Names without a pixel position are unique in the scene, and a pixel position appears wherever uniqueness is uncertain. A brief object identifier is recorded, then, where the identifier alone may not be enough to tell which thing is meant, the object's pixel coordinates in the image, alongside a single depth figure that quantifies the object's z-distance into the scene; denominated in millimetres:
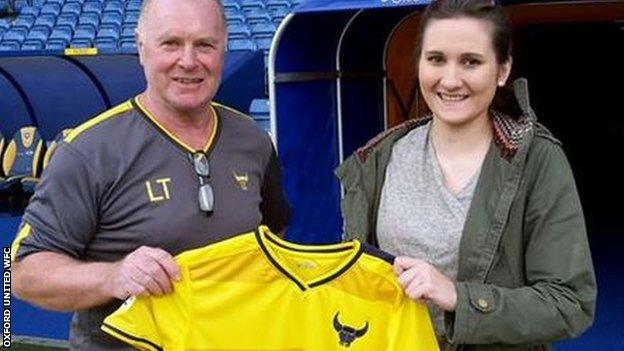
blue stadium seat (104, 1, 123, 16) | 14480
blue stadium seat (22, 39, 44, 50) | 13320
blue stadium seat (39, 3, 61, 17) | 15125
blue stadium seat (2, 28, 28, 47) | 13755
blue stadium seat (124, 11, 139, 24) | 13814
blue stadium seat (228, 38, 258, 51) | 11094
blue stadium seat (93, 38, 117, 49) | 12839
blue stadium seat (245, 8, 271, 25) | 12266
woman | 1981
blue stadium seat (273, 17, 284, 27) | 12106
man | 2180
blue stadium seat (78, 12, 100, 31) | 13984
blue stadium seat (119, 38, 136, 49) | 12487
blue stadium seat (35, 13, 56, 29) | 14371
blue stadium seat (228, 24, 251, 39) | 11656
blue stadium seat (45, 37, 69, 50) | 13180
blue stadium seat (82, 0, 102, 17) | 14756
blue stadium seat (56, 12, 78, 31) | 14141
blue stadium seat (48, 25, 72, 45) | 13414
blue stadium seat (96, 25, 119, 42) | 13016
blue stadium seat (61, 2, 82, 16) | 14955
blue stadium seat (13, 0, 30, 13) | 16306
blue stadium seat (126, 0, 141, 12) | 14352
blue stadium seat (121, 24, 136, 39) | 12930
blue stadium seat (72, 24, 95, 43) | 13266
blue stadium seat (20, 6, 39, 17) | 15330
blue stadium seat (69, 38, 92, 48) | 13068
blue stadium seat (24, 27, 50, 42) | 13570
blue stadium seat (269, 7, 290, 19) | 12309
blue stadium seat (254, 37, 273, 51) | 11188
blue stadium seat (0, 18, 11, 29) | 14852
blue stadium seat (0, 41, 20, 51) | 13477
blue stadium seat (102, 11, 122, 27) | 13750
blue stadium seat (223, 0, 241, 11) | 12961
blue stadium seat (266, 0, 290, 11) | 12633
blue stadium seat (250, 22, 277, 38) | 11641
